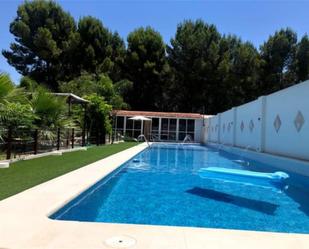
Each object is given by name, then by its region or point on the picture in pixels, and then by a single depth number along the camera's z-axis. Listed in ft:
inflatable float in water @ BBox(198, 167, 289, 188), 18.05
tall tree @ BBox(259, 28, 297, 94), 81.70
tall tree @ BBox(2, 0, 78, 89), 77.12
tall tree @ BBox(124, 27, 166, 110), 83.22
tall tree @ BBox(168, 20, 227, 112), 82.18
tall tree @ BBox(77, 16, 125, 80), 79.68
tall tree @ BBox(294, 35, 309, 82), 82.74
